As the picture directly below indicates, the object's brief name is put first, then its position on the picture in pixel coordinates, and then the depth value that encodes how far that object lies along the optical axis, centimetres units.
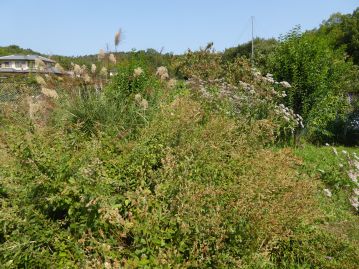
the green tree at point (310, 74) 746
